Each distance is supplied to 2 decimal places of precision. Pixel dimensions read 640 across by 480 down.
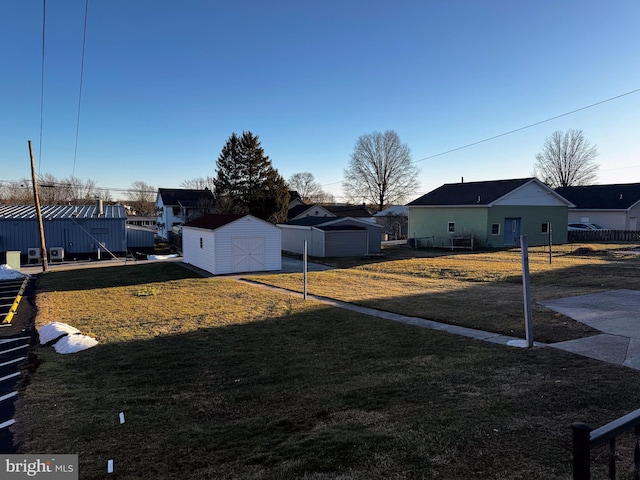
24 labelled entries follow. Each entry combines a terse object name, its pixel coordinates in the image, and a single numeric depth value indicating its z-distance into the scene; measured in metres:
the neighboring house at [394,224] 53.97
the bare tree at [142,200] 89.09
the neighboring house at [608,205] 41.06
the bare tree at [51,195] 71.02
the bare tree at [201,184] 92.56
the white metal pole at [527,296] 7.88
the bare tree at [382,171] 64.44
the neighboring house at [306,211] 58.29
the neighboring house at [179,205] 51.76
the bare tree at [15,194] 74.69
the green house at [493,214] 34.12
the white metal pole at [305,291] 14.80
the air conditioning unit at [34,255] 30.72
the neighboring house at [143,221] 70.49
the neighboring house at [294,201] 63.47
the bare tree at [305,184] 95.19
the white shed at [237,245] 23.02
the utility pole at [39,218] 25.95
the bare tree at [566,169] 65.00
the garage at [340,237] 30.67
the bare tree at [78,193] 78.50
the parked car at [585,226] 41.67
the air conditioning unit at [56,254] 31.36
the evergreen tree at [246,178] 48.06
